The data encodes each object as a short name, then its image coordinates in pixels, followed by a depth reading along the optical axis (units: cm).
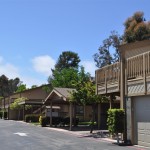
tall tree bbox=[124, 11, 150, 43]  3263
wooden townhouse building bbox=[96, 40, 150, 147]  1358
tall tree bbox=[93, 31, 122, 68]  4543
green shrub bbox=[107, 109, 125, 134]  1468
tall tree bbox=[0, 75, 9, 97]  9172
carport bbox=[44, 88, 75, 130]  2383
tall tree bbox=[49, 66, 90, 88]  4797
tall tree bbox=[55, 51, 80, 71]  6924
